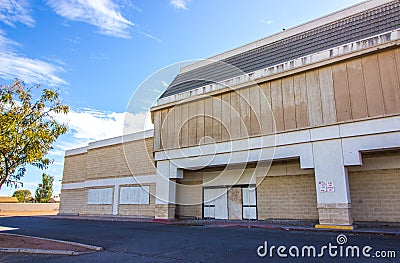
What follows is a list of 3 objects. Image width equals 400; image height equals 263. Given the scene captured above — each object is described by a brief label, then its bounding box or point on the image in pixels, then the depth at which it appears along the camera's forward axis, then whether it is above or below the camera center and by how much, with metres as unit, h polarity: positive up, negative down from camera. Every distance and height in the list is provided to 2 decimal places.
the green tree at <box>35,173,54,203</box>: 66.56 +2.71
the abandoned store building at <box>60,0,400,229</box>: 12.13 +3.42
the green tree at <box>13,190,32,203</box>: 62.28 +1.39
